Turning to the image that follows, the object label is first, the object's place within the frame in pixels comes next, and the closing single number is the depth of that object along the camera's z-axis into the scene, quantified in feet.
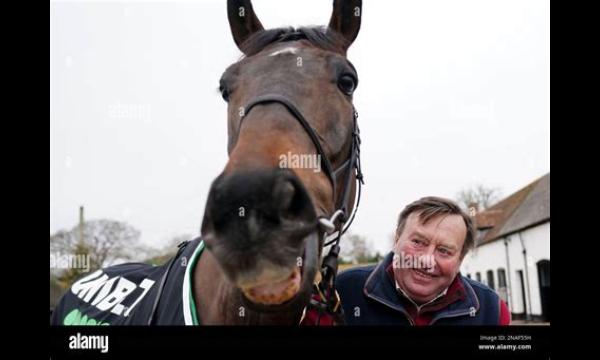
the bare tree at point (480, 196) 56.33
